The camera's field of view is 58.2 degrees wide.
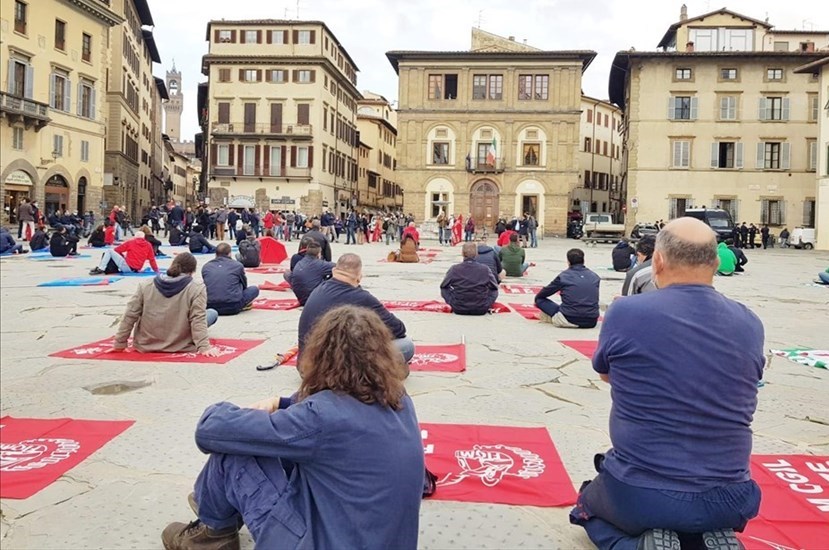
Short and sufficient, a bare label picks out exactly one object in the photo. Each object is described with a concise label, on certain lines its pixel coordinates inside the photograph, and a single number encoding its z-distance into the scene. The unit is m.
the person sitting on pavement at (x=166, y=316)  6.88
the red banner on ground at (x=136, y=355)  6.78
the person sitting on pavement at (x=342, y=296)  5.76
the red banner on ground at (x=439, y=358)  6.91
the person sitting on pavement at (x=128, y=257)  14.58
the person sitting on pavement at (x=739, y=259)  19.48
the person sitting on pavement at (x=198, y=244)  21.09
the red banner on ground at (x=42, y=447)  3.53
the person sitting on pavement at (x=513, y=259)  16.17
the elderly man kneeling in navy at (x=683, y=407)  2.78
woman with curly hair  2.47
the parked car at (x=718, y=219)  31.58
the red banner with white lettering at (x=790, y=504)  3.33
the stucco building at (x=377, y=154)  72.19
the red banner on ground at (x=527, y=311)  10.36
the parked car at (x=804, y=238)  38.03
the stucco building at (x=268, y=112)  52.59
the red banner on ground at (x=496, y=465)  3.81
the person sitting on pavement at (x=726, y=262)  18.23
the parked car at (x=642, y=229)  36.22
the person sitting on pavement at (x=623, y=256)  17.80
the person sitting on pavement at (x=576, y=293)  9.31
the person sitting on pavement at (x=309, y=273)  9.46
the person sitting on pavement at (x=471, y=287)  10.28
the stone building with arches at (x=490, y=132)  46.94
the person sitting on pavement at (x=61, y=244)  18.16
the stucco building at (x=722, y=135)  41.88
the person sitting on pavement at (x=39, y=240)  19.94
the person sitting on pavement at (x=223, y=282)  9.50
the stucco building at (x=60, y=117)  28.53
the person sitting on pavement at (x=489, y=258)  12.77
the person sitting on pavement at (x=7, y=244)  18.00
